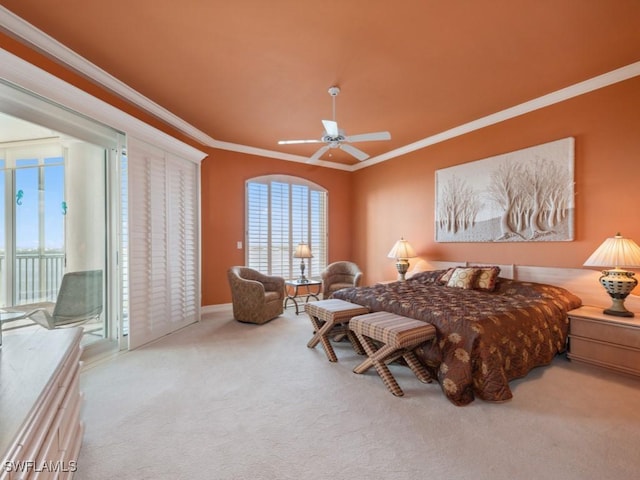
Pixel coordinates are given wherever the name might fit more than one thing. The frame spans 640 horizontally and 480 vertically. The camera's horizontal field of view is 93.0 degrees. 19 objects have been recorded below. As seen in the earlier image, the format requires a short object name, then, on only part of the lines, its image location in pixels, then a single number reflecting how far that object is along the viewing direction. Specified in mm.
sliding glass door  2744
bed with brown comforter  2297
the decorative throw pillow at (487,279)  3609
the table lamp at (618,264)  2767
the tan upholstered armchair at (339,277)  5309
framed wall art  3531
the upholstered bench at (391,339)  2471
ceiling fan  3055
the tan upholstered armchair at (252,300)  4414
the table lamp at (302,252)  5232
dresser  781
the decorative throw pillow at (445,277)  4168
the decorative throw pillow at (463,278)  3766
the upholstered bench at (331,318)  3156
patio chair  3088
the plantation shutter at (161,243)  3504
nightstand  2654
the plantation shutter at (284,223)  5664
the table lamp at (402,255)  5016
